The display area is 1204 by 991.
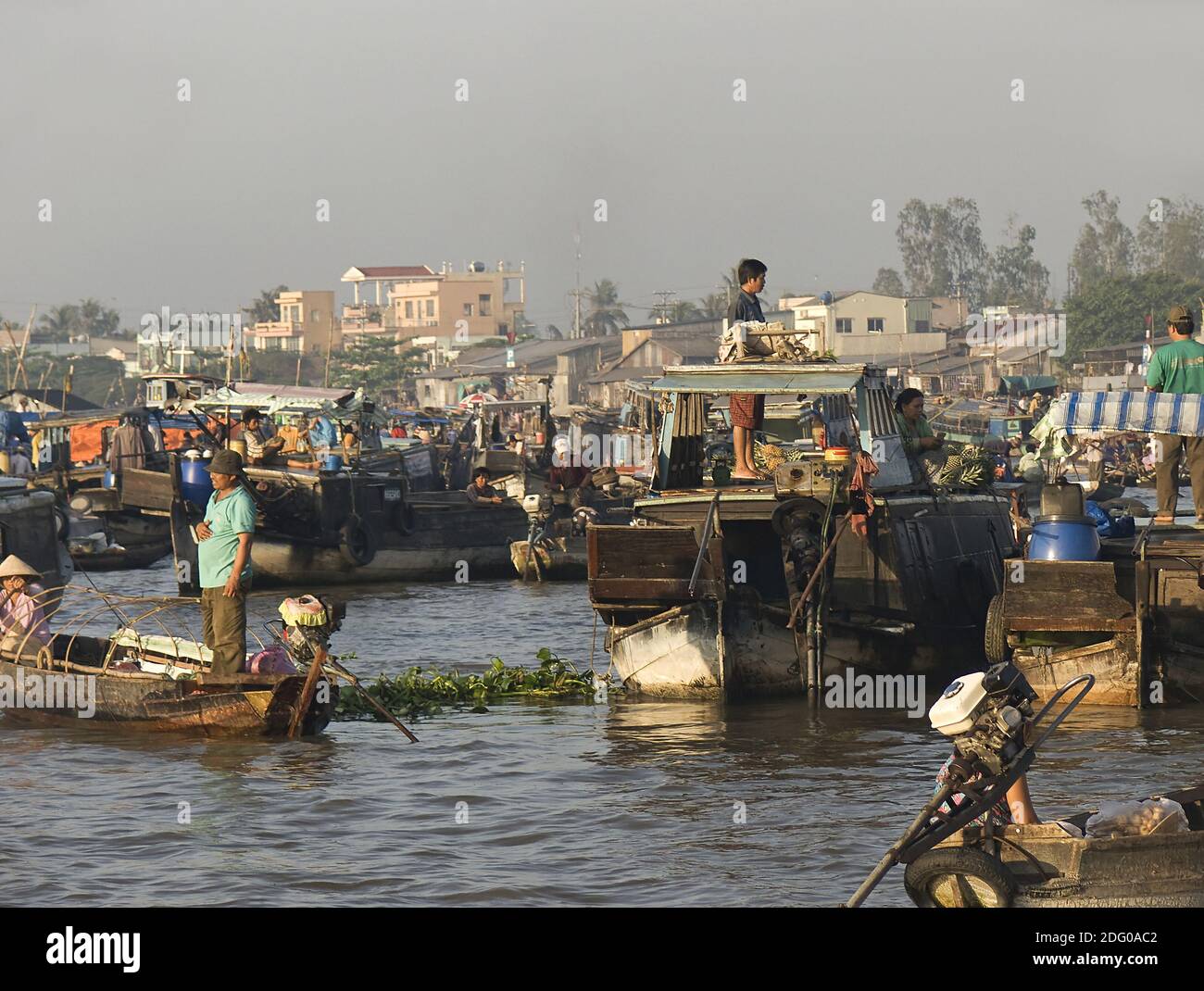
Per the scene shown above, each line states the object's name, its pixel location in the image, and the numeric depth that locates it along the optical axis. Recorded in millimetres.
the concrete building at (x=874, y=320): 82375
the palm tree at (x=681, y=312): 101938
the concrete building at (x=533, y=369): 82500
